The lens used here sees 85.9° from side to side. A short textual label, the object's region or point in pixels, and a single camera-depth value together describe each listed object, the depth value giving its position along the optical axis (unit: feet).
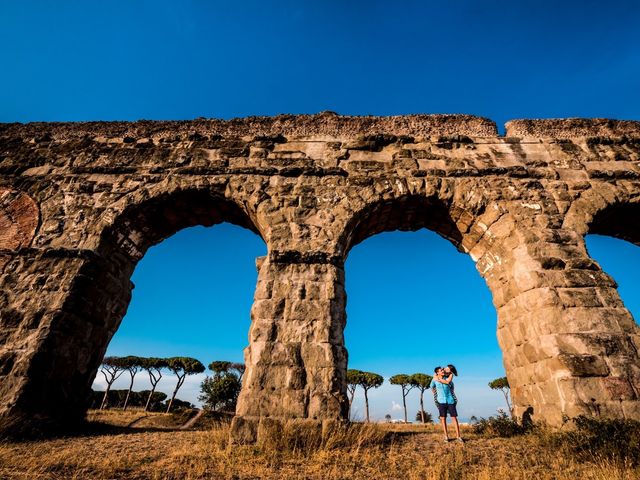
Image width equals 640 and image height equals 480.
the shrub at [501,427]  14.17
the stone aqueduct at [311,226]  13.80
